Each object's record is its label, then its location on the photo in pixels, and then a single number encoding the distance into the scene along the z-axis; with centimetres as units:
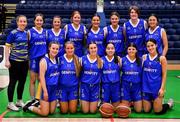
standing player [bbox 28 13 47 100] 461
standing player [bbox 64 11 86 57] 476
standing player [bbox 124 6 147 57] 483
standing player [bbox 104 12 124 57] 478
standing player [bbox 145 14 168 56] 474
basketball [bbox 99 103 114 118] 422
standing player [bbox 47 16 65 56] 469
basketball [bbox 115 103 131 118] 425
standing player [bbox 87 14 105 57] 471
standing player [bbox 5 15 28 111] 443
